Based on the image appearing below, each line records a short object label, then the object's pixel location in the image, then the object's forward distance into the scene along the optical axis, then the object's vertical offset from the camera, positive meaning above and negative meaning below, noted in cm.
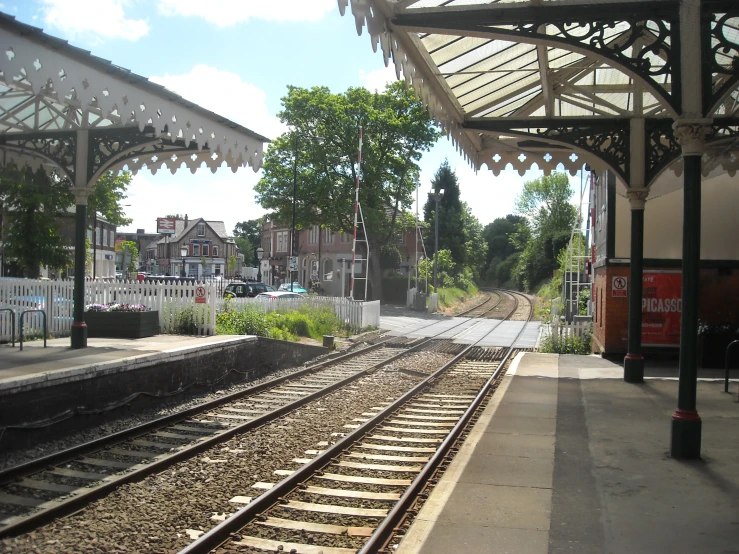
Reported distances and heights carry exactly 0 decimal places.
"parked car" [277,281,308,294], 4222 -83
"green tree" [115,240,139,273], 6374 +177
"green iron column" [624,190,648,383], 1129 -11
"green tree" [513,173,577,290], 6525 +692
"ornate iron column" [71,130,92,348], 1159 +72
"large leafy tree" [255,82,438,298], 4306 +791
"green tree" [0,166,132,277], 2066 +148
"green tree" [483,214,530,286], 9095 +478
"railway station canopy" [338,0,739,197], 669 +268
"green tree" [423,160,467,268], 7138 +578
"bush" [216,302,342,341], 1625 -129
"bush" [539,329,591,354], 1850 -173
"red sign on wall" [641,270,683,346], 1509 -56
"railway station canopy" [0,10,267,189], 782 +233
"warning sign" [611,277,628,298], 1508 -11
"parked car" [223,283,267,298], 3778 -86
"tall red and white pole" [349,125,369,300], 2500 +137
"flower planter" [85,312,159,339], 1355 -106
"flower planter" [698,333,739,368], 1384 -135
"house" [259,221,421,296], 5744 +195
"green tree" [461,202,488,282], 8475 +482
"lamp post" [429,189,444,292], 4121 +323
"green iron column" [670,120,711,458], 665 +17
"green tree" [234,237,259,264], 14262 +533
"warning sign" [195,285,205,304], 1450 -44
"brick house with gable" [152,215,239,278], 9456 +357
